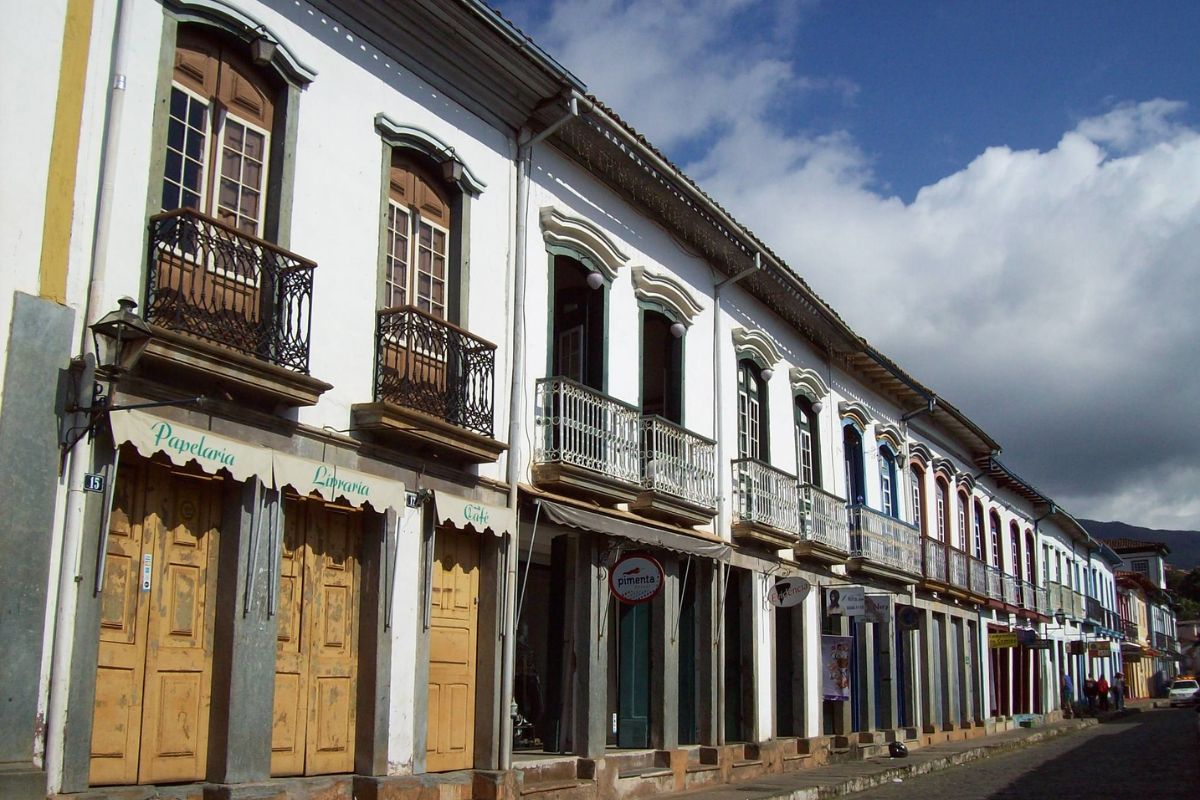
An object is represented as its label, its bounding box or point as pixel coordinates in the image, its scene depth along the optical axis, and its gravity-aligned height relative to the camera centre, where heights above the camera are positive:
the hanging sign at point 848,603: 18.94 +0.69
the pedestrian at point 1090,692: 41.56 -1.37
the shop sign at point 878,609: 19.77 +0.64
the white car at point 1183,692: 54.63 -1.77
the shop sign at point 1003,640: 28.75 +0.22
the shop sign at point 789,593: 17.08 +0.75
